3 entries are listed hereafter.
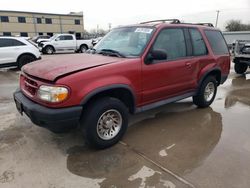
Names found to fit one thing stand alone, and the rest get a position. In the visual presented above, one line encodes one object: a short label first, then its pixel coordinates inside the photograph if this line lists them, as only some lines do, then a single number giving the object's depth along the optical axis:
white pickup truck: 19.52
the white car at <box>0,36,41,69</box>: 10.03
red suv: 3.05
